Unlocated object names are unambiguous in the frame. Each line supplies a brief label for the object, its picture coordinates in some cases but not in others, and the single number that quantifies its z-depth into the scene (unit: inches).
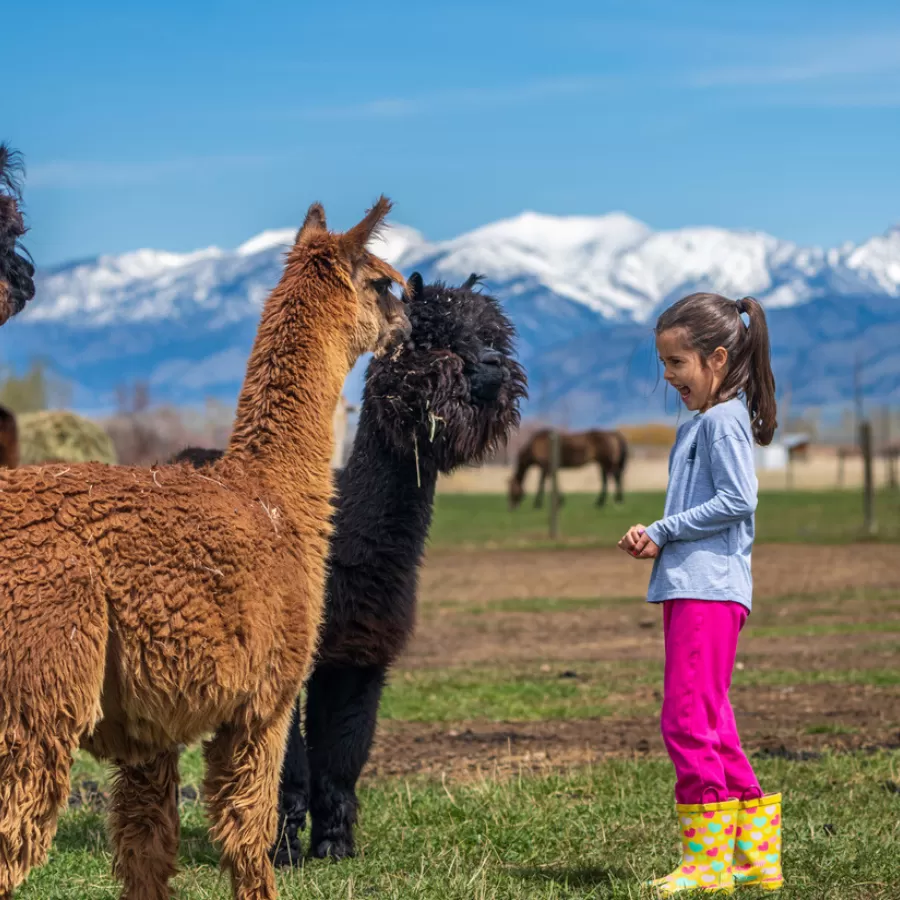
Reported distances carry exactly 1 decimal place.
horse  1680.6
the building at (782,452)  3878.0
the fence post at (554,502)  1033.6
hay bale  739.4
